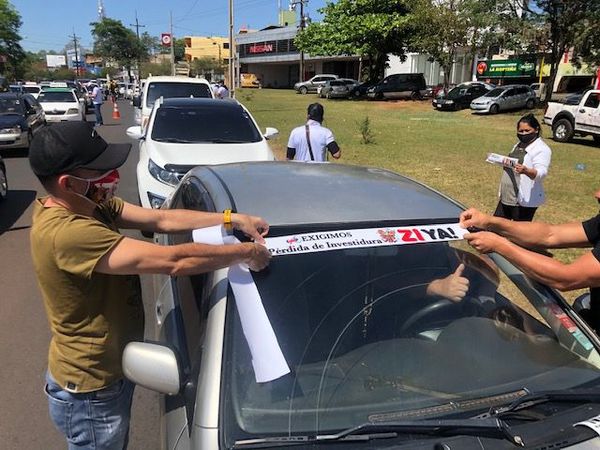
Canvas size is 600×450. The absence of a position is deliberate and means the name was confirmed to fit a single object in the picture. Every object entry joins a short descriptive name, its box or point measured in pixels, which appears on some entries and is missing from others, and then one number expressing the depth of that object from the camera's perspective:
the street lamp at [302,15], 54.75
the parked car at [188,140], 6.76
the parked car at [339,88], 41.88
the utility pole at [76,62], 95.52
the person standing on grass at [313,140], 6.79
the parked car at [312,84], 49.49
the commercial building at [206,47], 111.34
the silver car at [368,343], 1.64
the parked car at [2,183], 9.17
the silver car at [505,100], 28.88
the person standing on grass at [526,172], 5.57
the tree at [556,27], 24.19
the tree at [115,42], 96.81
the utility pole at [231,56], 31.80
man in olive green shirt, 1.83
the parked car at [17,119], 13.99
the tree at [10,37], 63.25
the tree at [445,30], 32.75
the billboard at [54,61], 109.50
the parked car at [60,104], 20.52
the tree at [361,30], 37.09
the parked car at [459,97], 31.83
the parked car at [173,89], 12.59
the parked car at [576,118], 16.77
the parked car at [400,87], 38.66
